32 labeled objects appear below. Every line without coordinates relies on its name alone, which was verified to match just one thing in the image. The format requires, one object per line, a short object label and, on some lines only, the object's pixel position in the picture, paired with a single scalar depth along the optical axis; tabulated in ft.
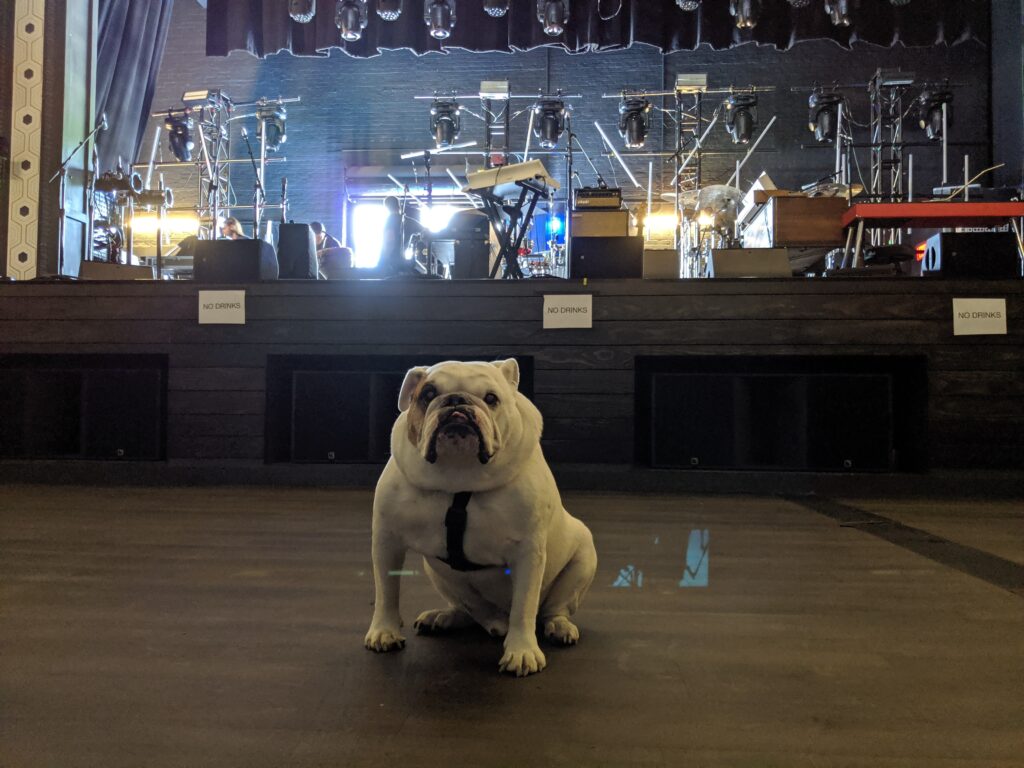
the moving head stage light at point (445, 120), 21.33
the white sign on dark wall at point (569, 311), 9.69
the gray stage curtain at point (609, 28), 16.83
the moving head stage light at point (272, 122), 22.07
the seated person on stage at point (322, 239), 19.35
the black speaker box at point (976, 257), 9.36
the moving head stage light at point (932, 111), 19.85
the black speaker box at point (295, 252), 11.17
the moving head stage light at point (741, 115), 20.27
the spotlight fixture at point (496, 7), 16.37
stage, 9.38
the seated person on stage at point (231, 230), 18.48
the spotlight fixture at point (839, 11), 15.69
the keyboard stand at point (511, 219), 11.64
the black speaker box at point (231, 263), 10.36
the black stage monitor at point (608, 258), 10.02
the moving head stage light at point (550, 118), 19.43
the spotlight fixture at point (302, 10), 16.33
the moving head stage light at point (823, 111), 19.47
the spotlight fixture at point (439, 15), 16.38
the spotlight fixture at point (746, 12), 15.57
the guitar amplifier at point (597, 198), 11.04
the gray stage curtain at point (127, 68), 17.76
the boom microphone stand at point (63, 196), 14.58
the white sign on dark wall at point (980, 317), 9.21
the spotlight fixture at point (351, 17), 16.57
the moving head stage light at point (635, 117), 20.33
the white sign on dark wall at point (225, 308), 10.00
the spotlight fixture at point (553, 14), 16.06
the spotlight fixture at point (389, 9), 16.16
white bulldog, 3.06
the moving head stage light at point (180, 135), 18.79
